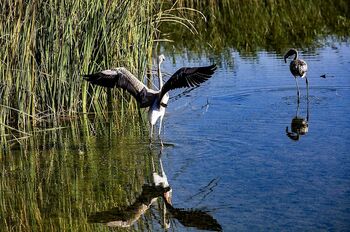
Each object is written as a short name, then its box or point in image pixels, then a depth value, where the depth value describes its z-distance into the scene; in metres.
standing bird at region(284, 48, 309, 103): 19.69
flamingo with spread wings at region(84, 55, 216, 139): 15.48
